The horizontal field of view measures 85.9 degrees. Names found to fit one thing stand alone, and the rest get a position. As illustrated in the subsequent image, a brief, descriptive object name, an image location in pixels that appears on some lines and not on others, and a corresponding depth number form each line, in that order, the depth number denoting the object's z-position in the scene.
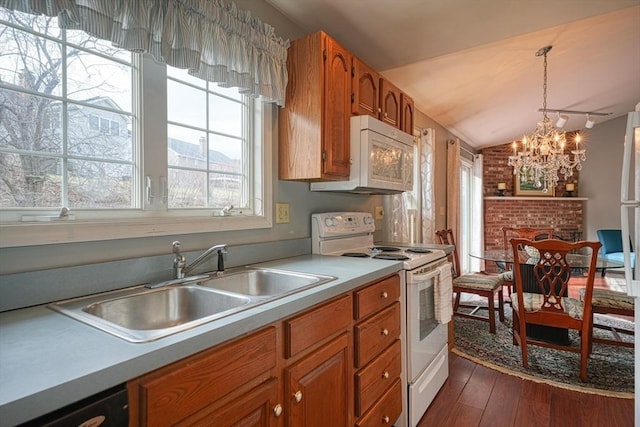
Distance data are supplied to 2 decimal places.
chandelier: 3.79
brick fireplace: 6.51
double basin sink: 0.90
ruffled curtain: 1.07
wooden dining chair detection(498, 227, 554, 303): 3.85
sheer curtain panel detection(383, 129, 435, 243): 3.87
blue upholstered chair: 5.70
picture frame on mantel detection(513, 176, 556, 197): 6.50
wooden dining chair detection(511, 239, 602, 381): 2.28
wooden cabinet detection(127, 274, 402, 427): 0.75
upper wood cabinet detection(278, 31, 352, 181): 1.81
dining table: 2.63
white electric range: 1.85
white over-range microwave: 2.03
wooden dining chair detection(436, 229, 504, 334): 3.10
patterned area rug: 2.27
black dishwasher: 0.57
